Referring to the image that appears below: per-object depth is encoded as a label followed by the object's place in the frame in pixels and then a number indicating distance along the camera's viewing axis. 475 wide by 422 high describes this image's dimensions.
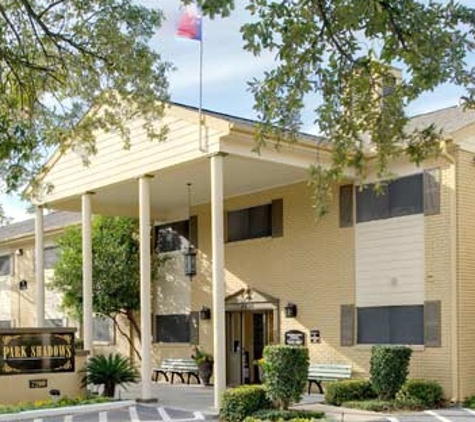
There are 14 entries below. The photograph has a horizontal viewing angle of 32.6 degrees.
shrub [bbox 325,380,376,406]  16.45
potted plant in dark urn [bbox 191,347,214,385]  22.02
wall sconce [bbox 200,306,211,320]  23.14
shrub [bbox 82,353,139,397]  17.80
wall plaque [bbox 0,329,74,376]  17.42
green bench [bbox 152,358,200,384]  22.92
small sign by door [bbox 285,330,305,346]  20.17
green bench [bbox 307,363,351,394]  18.78
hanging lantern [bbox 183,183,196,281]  20.59
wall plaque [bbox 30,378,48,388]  17.58
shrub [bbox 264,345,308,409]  14.40
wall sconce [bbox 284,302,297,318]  20.39
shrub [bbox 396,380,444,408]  16.22
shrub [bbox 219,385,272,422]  14.69
